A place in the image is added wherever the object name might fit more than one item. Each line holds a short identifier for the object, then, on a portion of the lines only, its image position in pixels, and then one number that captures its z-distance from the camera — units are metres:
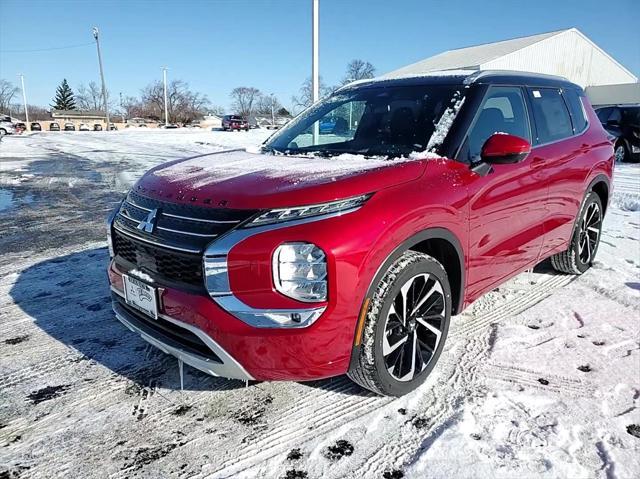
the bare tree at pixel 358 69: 72.32
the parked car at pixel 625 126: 13.34
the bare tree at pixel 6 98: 97.31
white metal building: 36.38
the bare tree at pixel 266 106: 88.21
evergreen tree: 102.69
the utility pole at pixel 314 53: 13.30
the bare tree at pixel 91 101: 103.12
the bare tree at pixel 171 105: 77.38
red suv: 2.07
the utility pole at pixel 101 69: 51.53
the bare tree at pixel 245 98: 97.56
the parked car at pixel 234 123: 44.09
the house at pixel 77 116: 83.64
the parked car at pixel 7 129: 36.46
